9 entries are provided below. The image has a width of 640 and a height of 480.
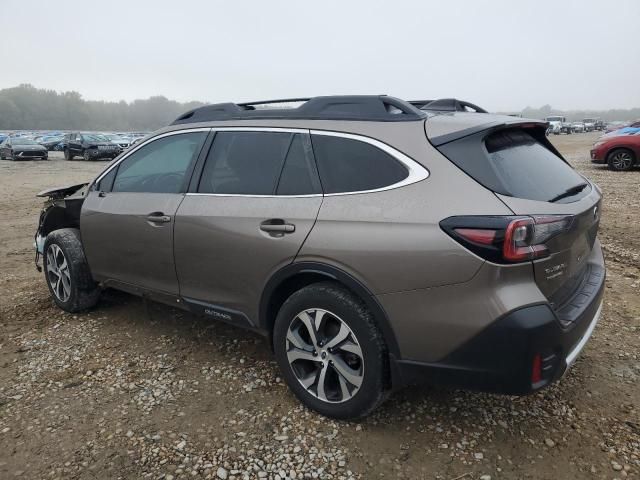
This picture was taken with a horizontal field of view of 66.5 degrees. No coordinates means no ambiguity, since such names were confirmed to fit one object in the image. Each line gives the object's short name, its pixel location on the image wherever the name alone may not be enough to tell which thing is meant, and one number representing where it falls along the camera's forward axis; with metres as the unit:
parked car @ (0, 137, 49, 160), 27.46
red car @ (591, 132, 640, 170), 14.19
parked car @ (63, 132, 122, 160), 26.98
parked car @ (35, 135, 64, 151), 40.57
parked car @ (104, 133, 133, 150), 28.39
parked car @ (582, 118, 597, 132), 61.81
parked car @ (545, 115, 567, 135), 52.49
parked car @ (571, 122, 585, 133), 58.41
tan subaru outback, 2.19
